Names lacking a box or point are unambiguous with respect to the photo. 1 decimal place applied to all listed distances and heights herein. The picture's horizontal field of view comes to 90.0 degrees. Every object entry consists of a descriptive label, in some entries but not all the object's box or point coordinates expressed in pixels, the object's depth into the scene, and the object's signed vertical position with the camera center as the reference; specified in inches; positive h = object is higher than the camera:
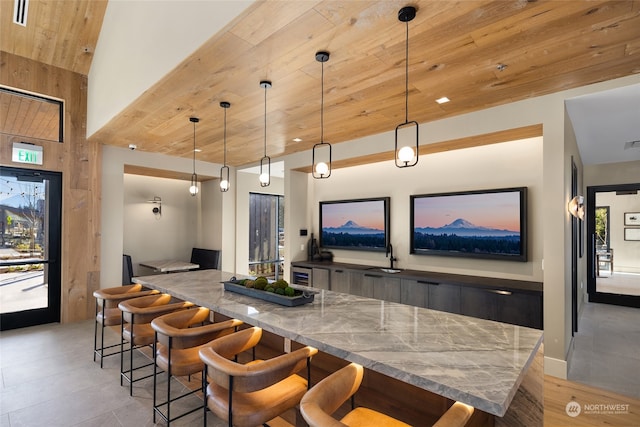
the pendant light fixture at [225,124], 135.1 +48.5
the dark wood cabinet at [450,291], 134.0 -36.3
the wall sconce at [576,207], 135.3 +4.7
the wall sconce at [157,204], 272.8 +12.2
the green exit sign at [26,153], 173.9 +36.6
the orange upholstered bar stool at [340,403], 47.1 -30.0
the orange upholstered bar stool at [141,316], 105.8 -32.7
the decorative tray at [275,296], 91.9 -23.6
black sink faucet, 199.0 -22.7
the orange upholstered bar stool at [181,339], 83.7 -32.3
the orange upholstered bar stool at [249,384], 61.4 -32.9
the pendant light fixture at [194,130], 155.1 +48.4
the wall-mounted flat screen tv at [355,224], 207.9 -3.8
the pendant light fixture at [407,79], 76.0 +48.2
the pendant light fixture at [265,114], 115.2 +48.7
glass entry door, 176.6 -15.4
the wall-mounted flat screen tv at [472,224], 156.1 -3.0
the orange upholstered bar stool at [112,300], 130.0 -33.6
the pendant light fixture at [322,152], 96.3 +43.0
